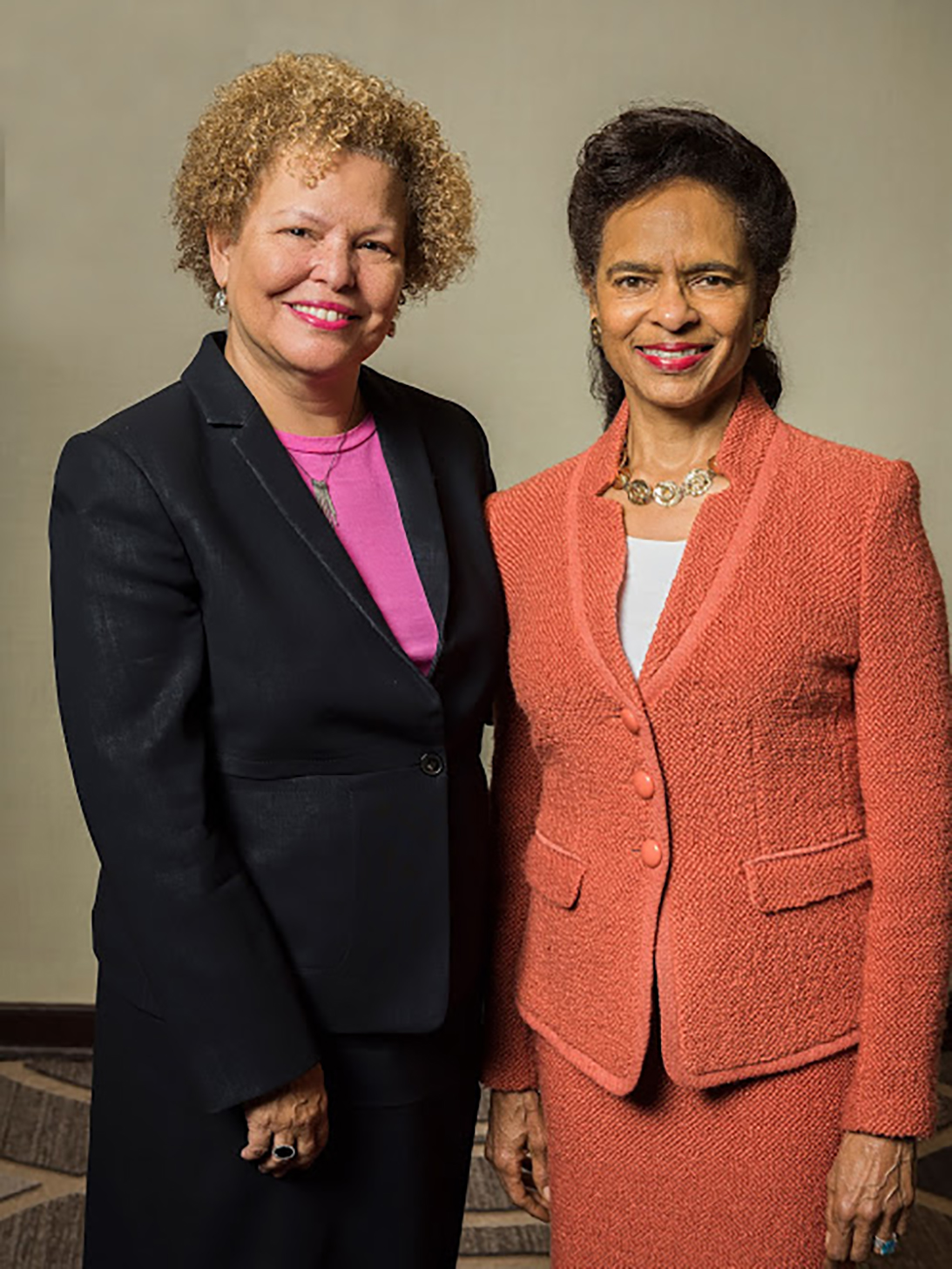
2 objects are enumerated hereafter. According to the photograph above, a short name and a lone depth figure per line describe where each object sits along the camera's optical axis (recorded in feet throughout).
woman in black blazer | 5.34
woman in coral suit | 5.24
